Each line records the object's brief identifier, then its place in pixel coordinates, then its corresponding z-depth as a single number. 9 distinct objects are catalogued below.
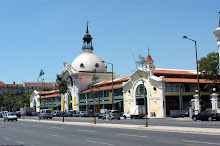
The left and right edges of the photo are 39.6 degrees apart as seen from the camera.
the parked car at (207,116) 35.16
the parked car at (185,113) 51.48
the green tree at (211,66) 55.62
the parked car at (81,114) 70.50
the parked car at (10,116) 56.00
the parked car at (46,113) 62.56
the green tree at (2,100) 144.29
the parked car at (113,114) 50.34
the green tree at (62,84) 84.00
